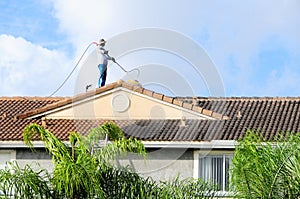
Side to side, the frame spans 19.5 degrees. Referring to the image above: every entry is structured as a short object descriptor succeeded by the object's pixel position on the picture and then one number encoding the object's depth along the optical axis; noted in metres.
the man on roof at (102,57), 29.47
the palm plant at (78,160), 20.56
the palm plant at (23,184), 20.44
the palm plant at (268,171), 20.12
